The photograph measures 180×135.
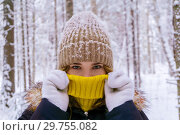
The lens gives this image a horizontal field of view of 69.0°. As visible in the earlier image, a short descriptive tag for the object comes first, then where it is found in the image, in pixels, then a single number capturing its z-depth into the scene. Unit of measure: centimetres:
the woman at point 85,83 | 140
